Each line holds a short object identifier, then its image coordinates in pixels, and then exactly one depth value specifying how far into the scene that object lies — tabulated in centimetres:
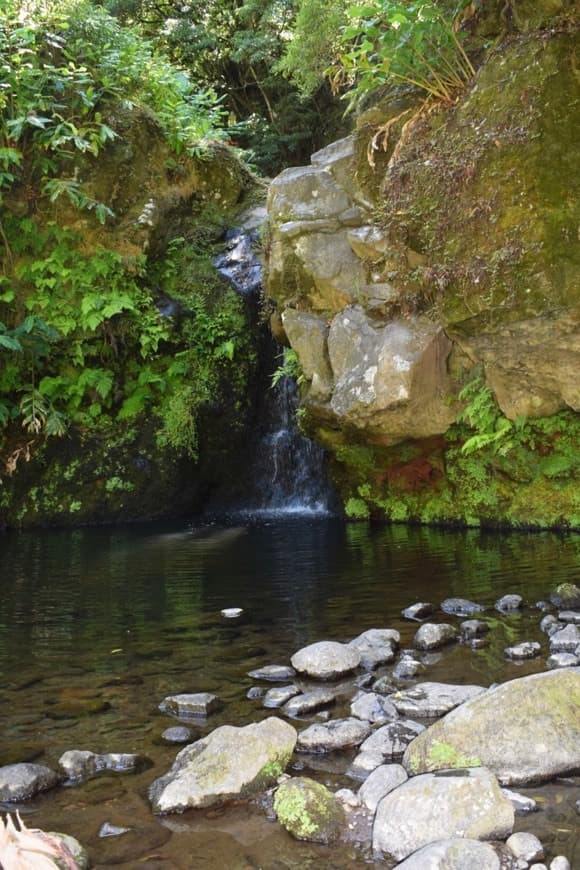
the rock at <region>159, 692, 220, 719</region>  367
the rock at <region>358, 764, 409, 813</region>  272
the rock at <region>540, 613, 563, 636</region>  466
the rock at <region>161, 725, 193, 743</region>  337
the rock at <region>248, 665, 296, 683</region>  416
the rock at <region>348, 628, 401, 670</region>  429
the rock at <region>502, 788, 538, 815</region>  262
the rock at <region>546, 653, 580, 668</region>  399
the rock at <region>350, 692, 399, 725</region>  347
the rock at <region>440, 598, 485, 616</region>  536
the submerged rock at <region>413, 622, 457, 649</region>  454
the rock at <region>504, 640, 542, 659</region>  422
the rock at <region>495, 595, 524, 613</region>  534
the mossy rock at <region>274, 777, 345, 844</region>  256
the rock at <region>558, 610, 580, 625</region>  486
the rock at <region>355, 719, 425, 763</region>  309
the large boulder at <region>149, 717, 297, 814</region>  280
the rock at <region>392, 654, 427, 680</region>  402
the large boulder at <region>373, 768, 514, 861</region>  241
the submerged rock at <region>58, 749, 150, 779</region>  307
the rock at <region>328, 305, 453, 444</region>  876
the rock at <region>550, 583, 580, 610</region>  527
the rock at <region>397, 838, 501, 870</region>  219
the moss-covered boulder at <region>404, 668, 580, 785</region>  285
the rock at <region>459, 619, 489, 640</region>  473
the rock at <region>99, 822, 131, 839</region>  263
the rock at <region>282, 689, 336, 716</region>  363
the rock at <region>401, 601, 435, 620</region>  522
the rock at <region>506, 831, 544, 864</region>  231
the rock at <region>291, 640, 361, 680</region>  412
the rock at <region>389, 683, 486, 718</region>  350
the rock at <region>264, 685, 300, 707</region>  375
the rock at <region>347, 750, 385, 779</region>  298
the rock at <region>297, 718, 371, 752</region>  321
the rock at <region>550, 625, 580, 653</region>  433
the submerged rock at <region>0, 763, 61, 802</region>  288
